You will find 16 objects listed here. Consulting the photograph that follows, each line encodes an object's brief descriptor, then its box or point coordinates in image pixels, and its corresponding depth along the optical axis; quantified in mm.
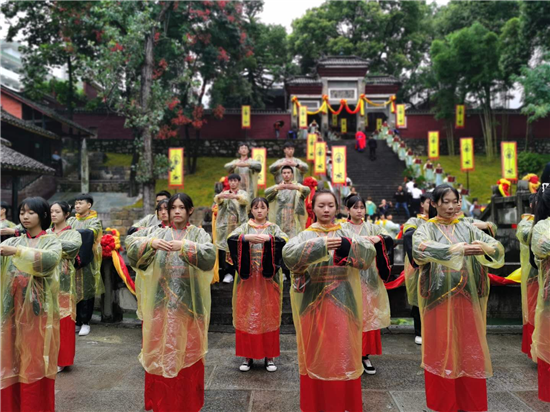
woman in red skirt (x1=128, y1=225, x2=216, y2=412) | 3205
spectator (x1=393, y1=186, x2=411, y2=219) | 15047
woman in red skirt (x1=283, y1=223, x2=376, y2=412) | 3033
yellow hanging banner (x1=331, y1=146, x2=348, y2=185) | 14875
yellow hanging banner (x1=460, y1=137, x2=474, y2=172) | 17000
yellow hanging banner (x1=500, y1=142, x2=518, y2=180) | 15289
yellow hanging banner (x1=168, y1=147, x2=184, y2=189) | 15595
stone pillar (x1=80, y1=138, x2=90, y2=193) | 19344
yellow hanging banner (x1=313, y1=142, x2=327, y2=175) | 16812
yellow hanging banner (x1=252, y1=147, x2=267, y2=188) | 15622
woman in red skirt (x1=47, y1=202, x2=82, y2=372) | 4363
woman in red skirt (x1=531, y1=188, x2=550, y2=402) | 3385
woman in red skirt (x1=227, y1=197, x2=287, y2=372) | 4137
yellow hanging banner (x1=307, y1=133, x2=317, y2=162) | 20133
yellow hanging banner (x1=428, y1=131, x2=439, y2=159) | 21031
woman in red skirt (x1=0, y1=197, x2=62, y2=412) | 3145
